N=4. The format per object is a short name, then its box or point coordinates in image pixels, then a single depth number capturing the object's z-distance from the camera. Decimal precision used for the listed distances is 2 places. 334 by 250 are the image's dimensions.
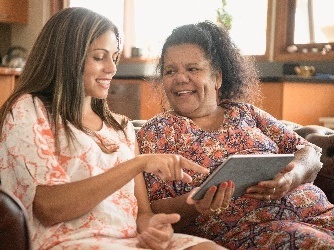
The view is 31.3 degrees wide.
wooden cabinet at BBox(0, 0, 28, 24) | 6.03
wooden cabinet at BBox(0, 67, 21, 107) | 5.34
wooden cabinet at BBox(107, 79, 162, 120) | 5.16
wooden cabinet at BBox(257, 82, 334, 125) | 4.17
